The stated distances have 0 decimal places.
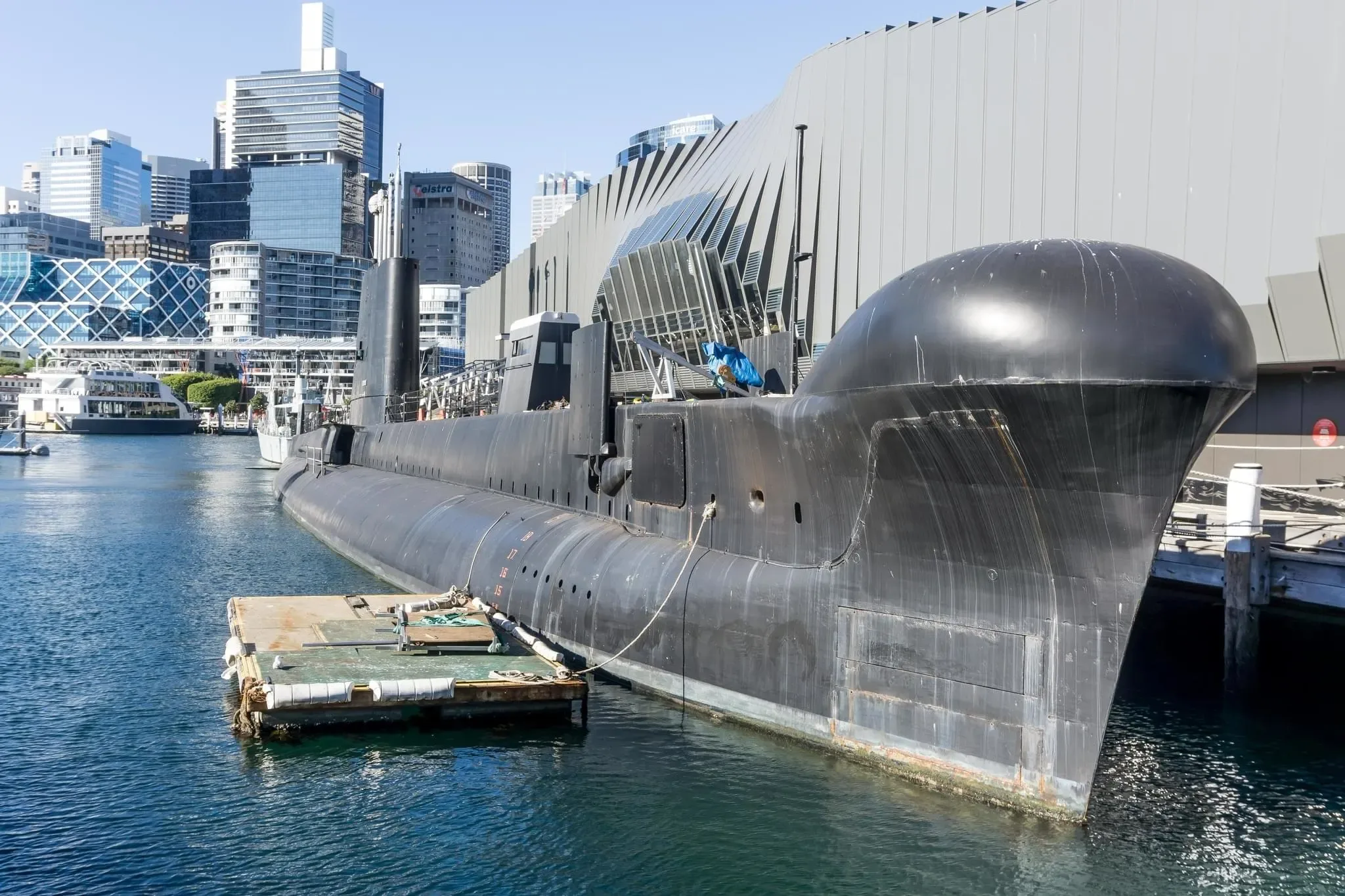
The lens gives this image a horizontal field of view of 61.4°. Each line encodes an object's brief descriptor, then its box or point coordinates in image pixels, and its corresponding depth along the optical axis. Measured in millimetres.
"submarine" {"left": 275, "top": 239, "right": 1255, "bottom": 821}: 9305
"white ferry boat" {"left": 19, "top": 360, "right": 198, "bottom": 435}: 114125
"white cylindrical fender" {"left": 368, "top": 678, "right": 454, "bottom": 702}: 12773
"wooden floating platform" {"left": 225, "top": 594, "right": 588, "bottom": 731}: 12688
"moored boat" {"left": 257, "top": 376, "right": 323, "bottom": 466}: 64188
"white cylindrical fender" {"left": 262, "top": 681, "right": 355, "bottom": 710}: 12492
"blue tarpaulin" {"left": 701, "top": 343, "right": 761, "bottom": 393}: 15152
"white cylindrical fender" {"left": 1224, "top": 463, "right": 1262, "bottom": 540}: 15156
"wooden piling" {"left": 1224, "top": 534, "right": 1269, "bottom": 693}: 14750
